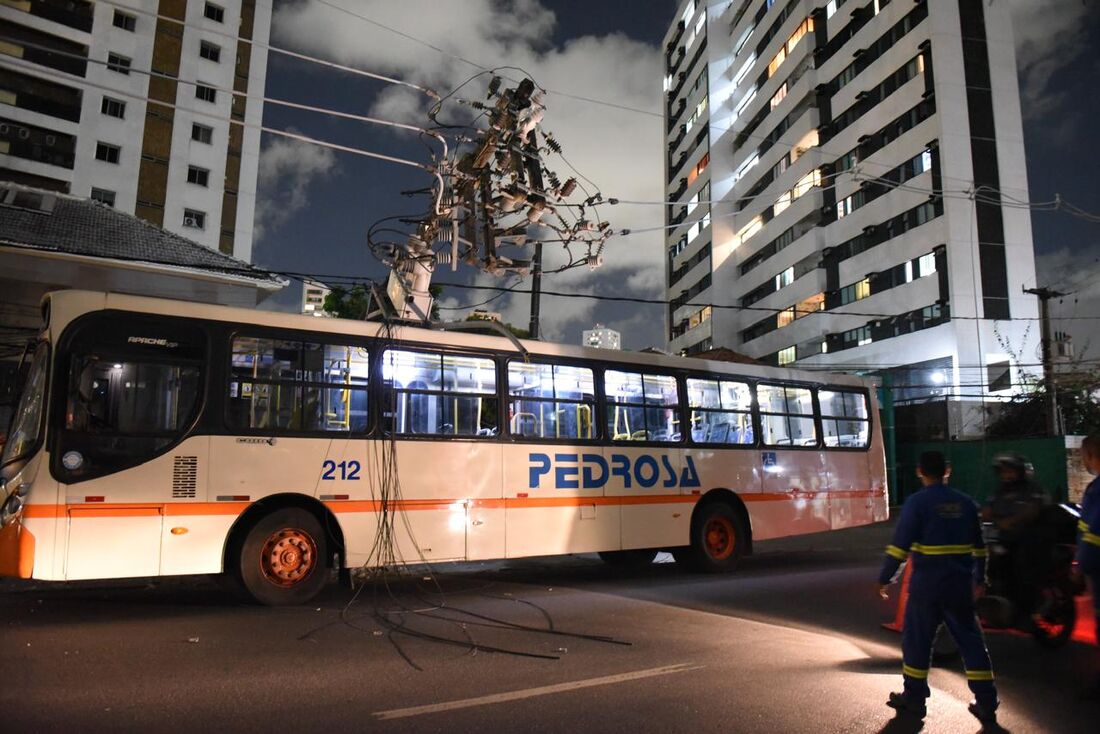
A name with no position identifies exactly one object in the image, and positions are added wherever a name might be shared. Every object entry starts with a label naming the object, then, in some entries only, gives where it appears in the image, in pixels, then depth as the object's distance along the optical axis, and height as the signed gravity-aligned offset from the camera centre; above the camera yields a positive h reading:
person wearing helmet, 6.57 -0.46
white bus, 7.06 +0.23
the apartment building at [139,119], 39.16 +18.59
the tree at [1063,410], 24.81 +2.22
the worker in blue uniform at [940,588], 4.60 -0.67
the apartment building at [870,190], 35.53 +15.62
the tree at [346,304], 30.45 +6.57
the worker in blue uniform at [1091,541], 5.01 -0.42
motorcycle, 6.53 -0.92
